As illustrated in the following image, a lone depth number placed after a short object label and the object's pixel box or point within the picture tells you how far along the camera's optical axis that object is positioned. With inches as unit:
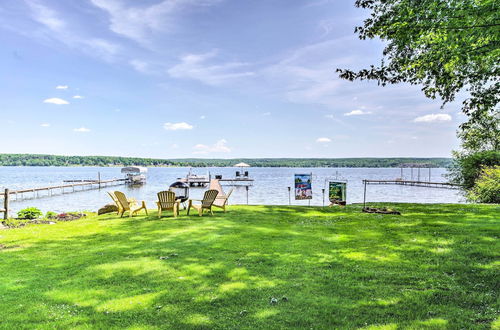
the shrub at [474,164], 825.5
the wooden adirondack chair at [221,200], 519.9
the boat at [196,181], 2352.4
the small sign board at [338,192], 610.2
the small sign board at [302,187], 623.2
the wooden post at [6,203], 563.5
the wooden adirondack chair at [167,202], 479.2
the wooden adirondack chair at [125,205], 488.1
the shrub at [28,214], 529.0
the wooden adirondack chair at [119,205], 503.2
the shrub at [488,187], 701.9
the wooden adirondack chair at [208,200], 480.1
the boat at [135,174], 2625.5
